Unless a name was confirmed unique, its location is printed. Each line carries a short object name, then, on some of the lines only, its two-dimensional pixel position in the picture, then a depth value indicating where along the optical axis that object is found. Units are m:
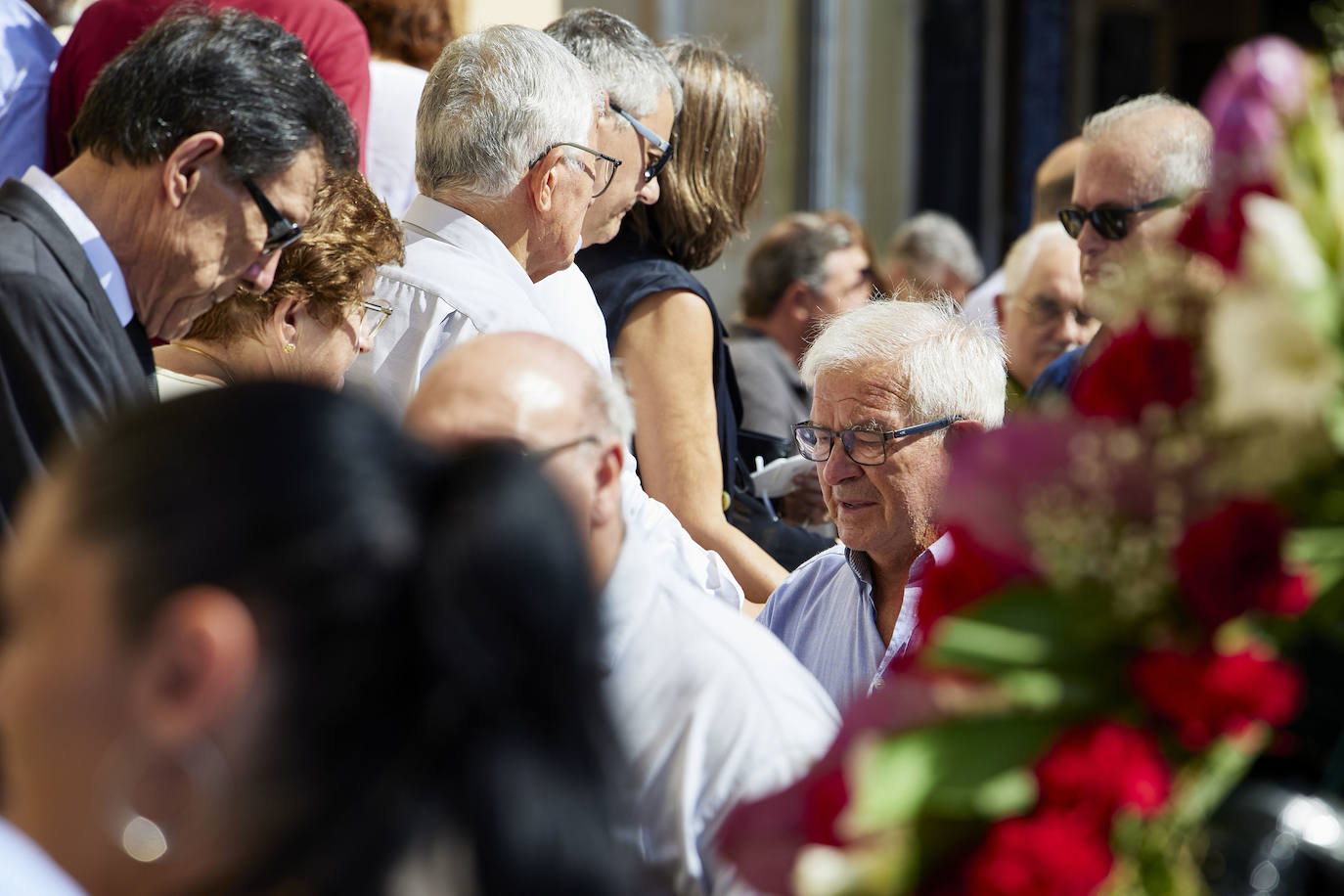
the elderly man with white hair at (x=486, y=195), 5.86
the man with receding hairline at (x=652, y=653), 3.84
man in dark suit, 4.63
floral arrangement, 2.18
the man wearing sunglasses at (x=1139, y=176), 7.24
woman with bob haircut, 6.83
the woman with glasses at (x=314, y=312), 5.95
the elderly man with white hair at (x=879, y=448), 5.98
